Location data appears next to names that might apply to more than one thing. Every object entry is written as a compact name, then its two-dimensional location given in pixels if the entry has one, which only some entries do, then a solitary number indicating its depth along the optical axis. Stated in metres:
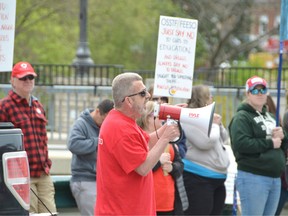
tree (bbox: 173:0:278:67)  69.06
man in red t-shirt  11.67
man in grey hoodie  16.91
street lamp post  39.48
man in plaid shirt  16.02
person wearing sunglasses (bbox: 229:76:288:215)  17.17
